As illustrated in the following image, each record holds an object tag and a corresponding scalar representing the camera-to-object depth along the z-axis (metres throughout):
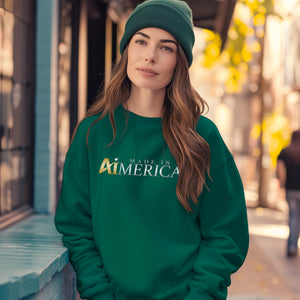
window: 3.24
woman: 2.07
